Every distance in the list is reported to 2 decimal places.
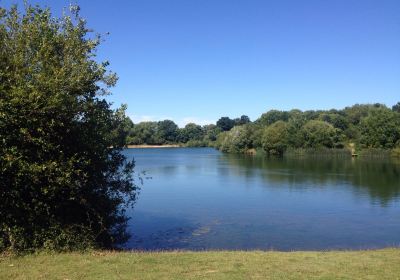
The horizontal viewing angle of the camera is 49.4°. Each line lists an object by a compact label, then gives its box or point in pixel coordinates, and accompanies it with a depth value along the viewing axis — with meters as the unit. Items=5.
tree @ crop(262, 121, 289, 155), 133.50
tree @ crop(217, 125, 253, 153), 150.31
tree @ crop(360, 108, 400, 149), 117.62
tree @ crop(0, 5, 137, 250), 13.69
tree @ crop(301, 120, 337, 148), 130.88
